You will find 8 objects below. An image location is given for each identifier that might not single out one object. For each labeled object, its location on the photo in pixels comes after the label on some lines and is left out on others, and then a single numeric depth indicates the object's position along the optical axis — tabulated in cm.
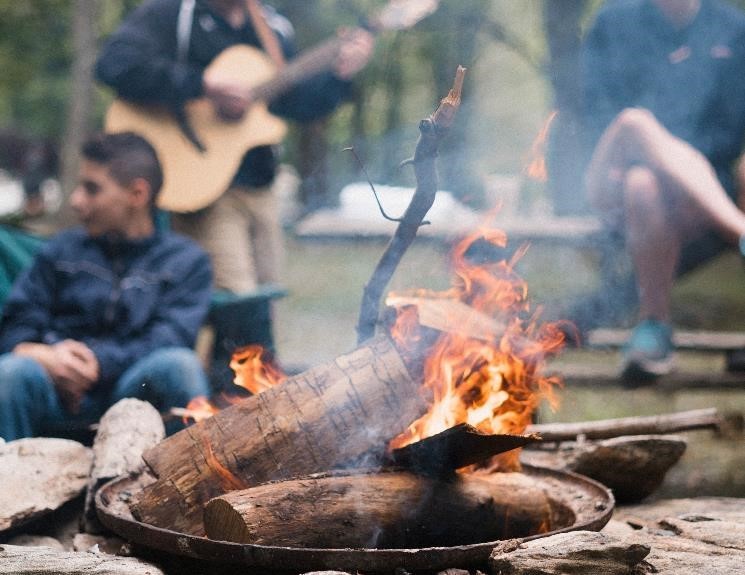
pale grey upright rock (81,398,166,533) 301
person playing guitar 528
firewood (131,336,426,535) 266
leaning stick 251
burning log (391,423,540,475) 257
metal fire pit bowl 232
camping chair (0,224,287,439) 467
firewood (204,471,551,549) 249
